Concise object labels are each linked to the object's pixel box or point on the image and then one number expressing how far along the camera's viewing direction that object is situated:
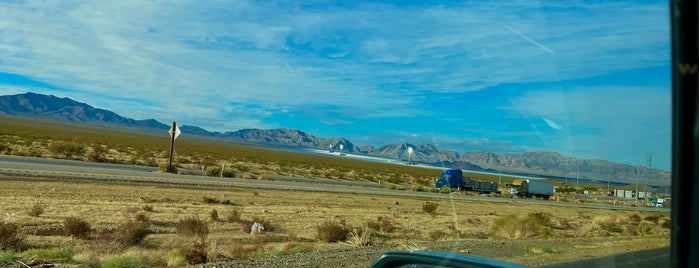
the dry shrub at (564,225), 30.73
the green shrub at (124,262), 11.74
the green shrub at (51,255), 11.74
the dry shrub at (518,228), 23.53
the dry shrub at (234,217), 22.46
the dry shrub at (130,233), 16.09
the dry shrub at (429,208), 33.97
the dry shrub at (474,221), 29.41
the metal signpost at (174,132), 54.62
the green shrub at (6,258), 11.02
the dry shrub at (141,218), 19.65
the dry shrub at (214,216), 22.25
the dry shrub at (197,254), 13.53
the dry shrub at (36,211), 19.21
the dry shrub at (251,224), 20.63
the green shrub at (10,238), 13.83
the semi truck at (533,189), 80.31
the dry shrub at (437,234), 21.76
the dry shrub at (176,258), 12.95
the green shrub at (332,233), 18.97
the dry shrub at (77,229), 16.48
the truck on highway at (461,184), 72.56
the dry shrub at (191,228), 17.83
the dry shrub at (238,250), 14.77
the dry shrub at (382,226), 22.54
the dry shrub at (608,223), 29.02
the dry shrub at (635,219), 30.60
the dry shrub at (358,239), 17.86
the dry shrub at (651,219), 24.33
